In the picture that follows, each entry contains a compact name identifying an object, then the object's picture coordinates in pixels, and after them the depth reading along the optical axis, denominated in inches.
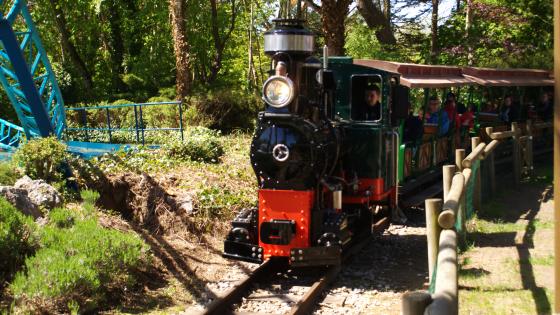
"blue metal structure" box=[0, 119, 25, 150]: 601.9
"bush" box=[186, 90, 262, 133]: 716.7
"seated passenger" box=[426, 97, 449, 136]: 503.8
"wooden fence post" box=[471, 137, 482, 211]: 421.4
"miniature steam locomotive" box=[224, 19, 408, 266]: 291.3
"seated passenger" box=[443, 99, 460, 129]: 527.2
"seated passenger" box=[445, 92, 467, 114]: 594.5
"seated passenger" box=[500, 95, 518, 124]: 681.6
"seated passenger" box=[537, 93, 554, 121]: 776.0
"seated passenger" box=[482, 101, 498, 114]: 723.4
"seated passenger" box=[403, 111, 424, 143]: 448.5
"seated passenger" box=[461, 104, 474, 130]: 581.0
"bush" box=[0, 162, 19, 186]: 357.7
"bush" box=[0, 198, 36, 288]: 262.4
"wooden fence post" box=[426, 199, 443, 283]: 234.2
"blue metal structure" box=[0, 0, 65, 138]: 439.7
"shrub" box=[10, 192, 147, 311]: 237.5
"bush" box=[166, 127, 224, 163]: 506.9
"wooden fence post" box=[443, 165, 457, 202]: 312.2
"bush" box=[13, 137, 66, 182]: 371.2
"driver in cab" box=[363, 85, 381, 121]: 351.6
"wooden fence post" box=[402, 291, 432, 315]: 123.0
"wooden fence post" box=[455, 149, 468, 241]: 336.8
